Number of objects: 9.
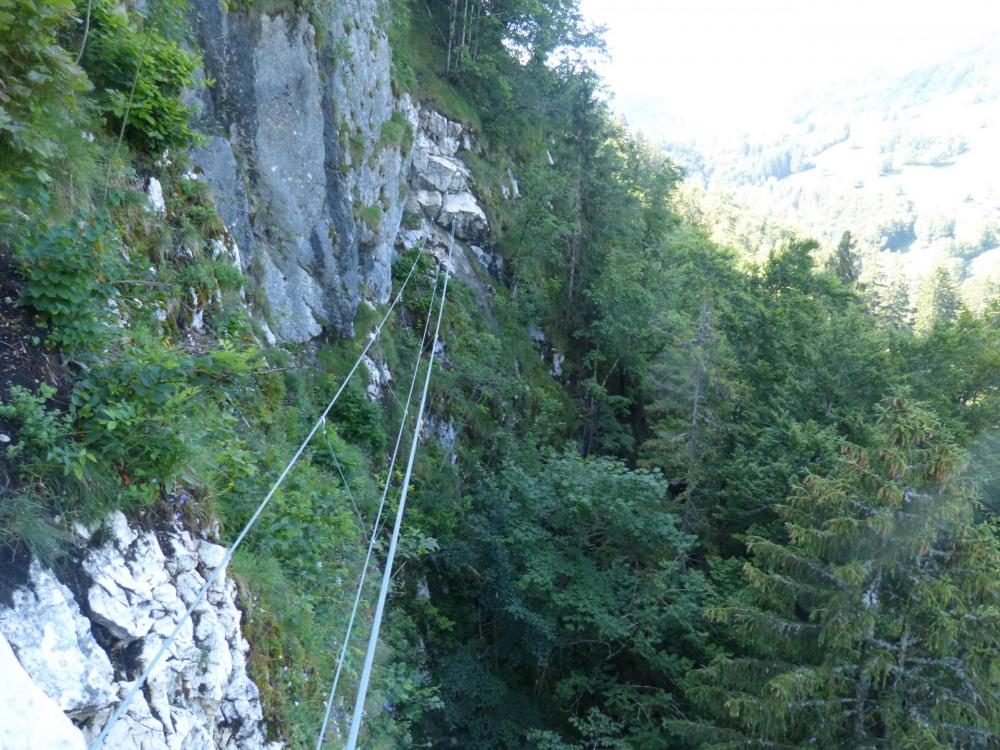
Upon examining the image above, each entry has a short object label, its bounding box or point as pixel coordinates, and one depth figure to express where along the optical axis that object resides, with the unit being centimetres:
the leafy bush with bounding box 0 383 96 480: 317
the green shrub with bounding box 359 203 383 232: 1241
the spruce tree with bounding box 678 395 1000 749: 812
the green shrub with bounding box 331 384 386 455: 1141
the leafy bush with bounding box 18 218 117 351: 369
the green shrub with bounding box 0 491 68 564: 291
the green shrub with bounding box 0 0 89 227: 370
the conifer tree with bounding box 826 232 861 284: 3775
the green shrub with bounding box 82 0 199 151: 554
